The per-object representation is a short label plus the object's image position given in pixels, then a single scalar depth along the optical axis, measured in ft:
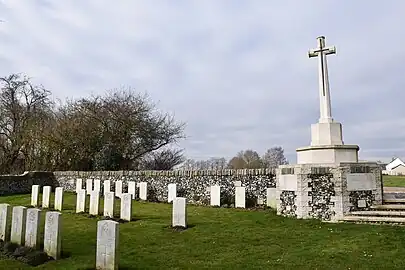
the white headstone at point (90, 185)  57.35
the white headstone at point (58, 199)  42.04
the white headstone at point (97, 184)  53.72
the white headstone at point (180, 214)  28.66
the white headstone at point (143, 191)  49.39
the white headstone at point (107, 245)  18.06
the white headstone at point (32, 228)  22.88
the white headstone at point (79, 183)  59.04
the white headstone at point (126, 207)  32.76
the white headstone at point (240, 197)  39.55
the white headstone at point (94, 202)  37.04
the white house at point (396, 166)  138.00
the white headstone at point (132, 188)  50.26
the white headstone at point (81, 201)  39.04
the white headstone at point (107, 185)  52.91
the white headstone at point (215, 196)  41.55
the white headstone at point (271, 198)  37.94
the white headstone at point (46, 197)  44.64
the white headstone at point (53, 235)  21.17
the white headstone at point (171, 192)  45.37
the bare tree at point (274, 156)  110.01
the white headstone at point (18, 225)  24.32
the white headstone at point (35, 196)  46.50
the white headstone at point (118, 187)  51.47
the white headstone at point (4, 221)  26.27
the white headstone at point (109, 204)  34.68
